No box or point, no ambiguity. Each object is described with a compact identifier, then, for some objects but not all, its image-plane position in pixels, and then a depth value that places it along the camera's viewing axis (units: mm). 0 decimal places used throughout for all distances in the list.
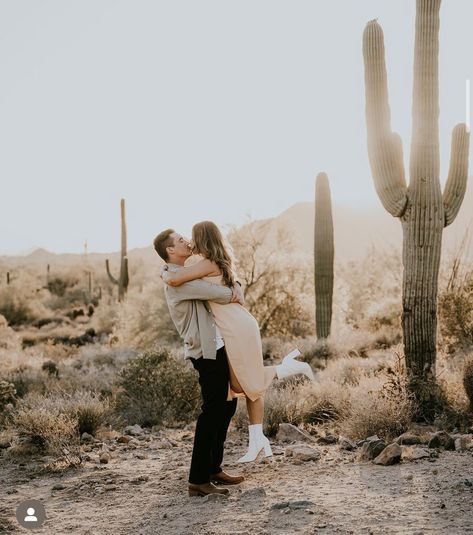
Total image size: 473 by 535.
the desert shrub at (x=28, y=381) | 12078
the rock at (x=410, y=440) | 7355
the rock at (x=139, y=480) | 6547
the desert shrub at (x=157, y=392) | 9928
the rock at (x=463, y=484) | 5612
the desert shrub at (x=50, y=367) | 14130
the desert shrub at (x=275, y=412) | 8625
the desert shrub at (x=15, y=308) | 33844
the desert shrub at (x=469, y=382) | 8648
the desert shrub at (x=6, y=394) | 10570
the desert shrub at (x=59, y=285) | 47475
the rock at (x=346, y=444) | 7391
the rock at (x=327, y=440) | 7789
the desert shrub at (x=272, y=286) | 20188
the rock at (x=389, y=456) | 6457
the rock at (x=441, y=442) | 7074
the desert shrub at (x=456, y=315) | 13977
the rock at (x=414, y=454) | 6620
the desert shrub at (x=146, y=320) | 19984
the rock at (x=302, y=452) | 6875
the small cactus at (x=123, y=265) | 26969
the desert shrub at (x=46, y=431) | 7832
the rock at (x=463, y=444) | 7008
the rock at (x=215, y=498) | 5625
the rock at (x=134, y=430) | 8988
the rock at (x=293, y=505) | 5277
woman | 5734
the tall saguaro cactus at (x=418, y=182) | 9594
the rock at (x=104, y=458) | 7362
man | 5695
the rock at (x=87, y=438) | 8445
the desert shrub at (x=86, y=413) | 8758
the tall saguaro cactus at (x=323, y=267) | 16156
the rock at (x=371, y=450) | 6707
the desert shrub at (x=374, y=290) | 19469
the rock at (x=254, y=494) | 5638
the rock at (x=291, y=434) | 7973
